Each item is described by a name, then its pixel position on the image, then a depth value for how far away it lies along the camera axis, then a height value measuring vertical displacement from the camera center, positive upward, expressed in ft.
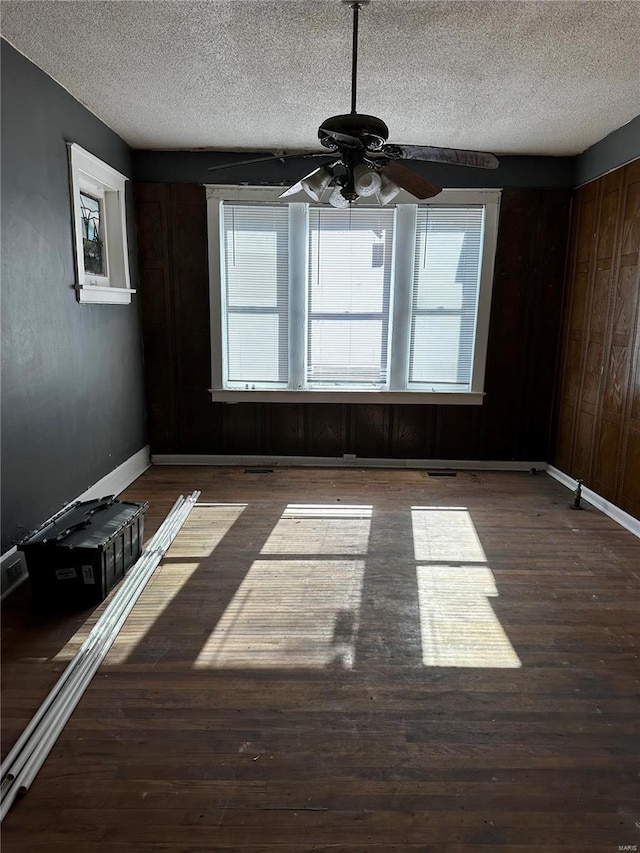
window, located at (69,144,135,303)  12.25 +2.30
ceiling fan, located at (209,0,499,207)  7.44 +2.48
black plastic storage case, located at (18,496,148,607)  8.92 -3.89
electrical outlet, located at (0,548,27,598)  9.40 -4.35
